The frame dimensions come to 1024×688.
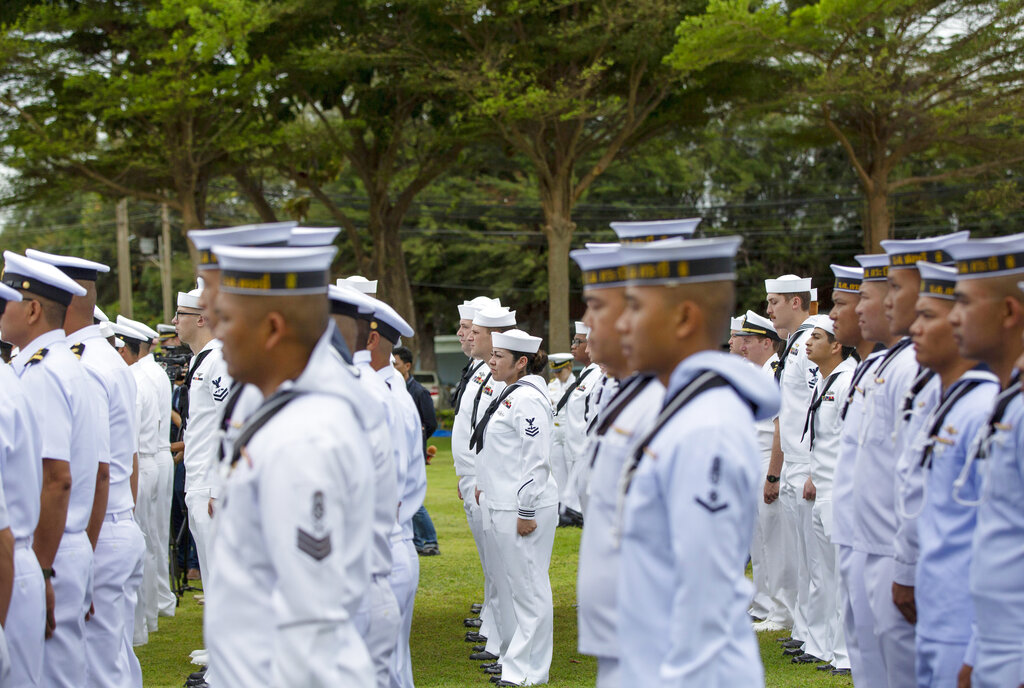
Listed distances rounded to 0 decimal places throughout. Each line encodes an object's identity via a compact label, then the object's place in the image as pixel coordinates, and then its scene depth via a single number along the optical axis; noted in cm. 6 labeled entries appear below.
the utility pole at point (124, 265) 6725
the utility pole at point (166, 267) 7919
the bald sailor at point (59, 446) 985
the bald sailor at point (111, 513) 1187
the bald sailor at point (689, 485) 557
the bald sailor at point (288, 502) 555
